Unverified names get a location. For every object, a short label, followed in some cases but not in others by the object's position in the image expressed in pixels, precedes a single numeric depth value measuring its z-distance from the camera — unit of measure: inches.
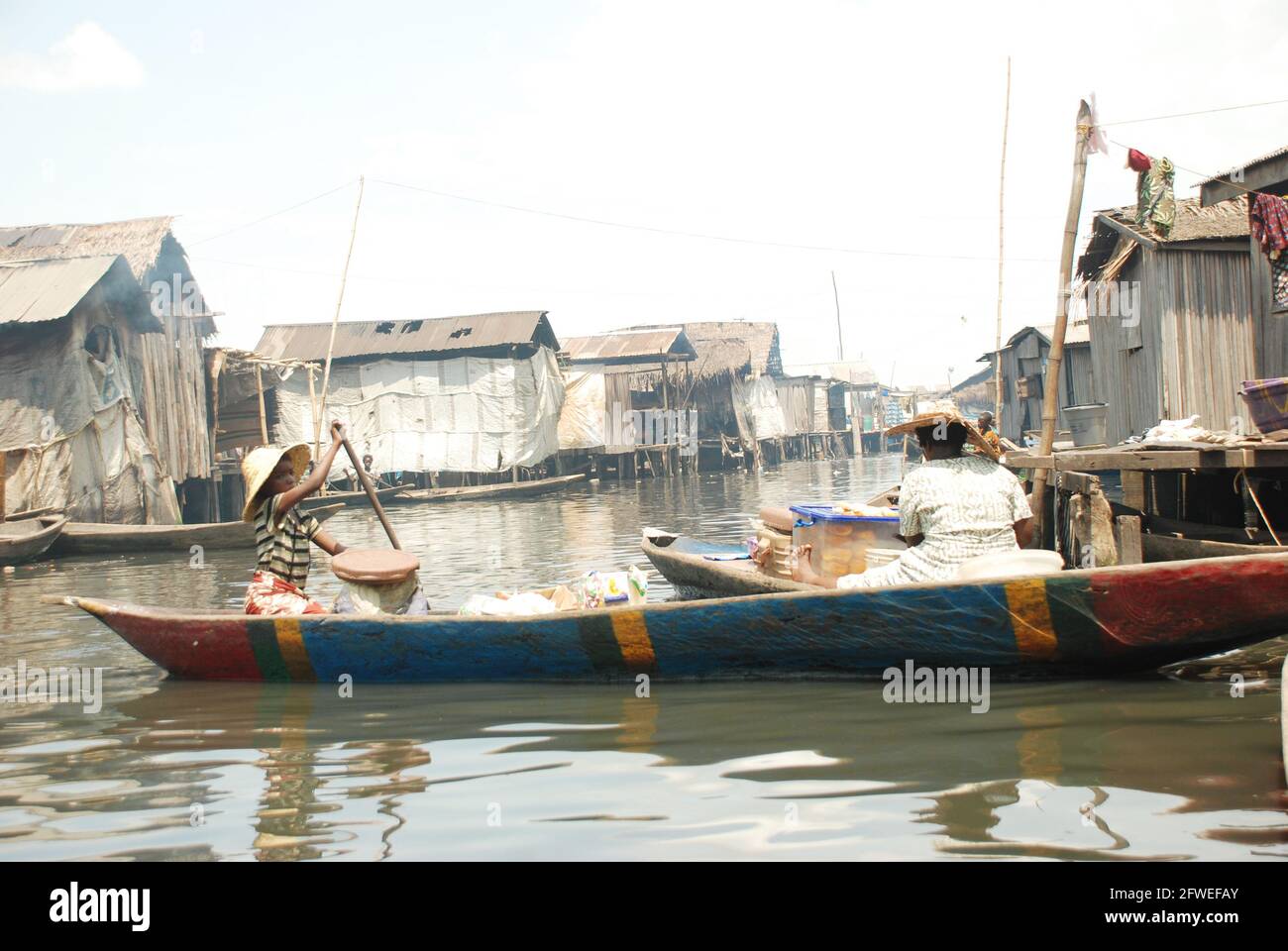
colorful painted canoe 166.4
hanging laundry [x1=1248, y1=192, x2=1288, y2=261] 330.6
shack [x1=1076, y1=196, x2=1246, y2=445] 397.1
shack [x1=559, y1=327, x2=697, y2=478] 1199.6
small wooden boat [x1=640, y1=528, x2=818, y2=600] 253.9
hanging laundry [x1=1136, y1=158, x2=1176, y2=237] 363.6
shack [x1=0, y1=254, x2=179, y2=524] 603.5
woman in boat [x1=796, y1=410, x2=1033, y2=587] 188.1
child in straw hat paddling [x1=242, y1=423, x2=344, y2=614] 216.1
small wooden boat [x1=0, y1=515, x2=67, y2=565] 511.2
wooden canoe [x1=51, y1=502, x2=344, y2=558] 563.8
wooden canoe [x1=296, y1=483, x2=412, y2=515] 750.5
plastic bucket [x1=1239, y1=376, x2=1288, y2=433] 258.1
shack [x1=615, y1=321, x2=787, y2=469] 1360.7
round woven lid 225.3
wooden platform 232.1
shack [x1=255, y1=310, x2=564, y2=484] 1044.5
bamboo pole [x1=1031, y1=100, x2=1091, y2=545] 259.1
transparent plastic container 227.0
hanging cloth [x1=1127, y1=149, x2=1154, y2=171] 348.5
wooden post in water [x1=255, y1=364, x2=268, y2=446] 796.0
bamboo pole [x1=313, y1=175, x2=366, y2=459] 702.5
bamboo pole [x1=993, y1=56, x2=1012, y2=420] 580.4
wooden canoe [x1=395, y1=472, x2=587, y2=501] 919.7
